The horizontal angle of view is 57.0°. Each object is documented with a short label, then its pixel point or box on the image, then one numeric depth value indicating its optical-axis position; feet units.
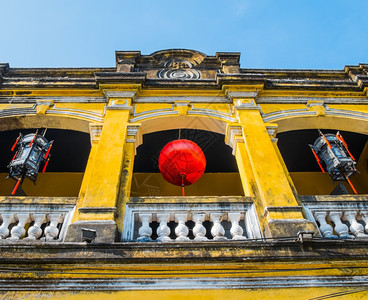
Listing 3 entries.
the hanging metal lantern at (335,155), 17.17
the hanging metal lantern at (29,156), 16.39
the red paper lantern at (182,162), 16.84
